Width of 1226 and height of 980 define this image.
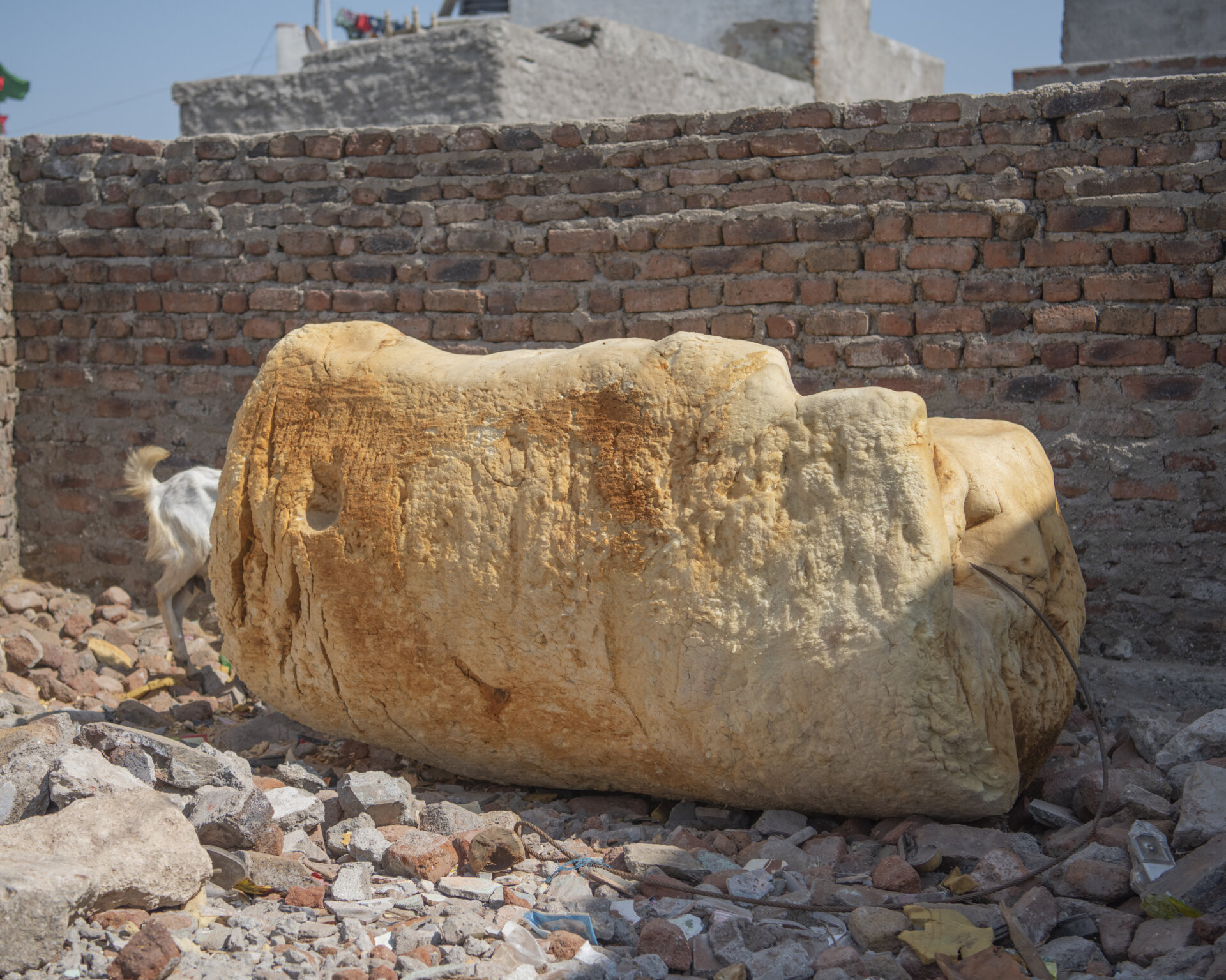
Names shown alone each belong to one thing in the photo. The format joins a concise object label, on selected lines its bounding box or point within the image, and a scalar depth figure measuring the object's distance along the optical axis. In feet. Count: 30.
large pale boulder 7.39
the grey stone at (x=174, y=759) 8.21
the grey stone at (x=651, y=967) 6.03
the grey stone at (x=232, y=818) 7.41
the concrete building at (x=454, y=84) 22.08
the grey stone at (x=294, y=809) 7.91
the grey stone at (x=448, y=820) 7.91
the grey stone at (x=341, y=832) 7.73
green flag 29.19
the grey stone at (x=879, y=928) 6.26
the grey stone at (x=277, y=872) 7.14
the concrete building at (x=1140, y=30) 20.29
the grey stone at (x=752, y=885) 6.90
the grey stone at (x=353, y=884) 6.96
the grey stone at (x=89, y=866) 5.75
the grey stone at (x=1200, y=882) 6.31
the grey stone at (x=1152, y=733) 9.19
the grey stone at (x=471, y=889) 7.02
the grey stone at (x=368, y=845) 7.51
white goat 12.66
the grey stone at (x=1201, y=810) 7.16
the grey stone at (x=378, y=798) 8.05
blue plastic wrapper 6.54
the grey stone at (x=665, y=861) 7.23
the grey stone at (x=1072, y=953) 6.06
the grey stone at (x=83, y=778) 7.66
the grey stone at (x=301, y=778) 8.83
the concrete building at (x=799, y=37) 31.91
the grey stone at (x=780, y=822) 7.88
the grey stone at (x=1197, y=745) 8.76
